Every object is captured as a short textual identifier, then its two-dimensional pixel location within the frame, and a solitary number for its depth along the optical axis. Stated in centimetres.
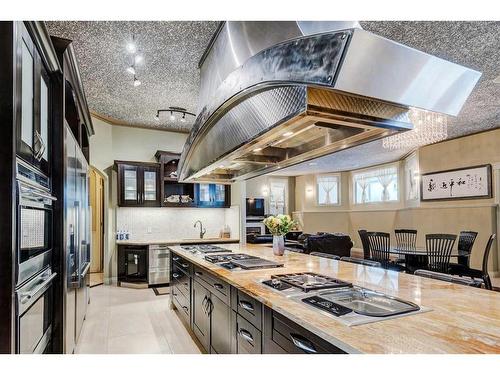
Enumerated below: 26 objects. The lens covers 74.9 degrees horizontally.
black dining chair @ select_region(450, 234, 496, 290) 390
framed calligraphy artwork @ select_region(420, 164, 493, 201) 639
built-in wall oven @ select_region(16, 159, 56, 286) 134
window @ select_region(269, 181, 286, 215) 1204
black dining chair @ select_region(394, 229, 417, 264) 518
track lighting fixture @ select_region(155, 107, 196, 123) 523
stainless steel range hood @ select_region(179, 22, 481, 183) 119
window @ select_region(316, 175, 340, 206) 1143
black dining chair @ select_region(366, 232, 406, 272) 484
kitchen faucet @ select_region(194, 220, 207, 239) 646
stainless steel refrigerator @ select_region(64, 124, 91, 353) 234
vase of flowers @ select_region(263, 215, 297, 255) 343
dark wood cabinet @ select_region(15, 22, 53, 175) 138
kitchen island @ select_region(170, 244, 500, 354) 114
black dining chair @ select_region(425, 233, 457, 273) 428
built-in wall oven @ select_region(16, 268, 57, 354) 133
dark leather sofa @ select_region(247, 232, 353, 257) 663
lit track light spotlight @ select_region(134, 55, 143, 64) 312
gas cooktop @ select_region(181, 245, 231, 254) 394
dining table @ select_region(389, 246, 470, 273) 456
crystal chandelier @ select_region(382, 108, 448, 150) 389
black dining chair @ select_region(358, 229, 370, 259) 530
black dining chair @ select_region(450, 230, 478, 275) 453
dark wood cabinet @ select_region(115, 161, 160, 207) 593
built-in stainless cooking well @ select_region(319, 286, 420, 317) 154
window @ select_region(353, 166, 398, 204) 954
